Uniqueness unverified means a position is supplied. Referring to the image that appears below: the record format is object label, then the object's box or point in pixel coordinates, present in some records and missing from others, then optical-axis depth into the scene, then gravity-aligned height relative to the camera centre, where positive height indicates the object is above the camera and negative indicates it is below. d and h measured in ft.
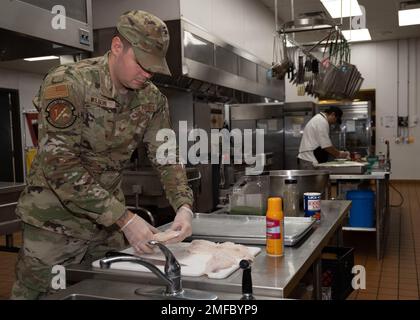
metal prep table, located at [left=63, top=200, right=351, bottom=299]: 4.03 -1.38
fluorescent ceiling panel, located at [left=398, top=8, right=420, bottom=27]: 24.53 +6.98
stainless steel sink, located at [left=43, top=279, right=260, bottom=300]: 3.97 -1.43
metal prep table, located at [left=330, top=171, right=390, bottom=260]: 14.61 -2.06
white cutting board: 4.38 -1.34
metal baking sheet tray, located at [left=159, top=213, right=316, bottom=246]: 5.62 -1.29
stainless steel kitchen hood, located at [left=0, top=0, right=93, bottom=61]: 5.10 +1.45
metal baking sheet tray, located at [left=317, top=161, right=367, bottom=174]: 14.98 -1.11
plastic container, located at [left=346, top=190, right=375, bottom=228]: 15.08 -2.59
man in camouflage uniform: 4.79 -0.17
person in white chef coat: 19.70 -0.23
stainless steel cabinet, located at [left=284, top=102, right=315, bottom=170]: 24.08 +0.80
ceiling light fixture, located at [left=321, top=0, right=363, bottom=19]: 21.10 +6.55
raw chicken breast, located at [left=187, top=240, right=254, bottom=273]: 4.52 -1.30
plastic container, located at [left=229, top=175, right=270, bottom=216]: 7.57 -1.02
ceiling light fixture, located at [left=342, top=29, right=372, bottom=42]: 28.71 +6.97
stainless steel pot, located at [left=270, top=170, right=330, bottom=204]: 7.85 -0.81
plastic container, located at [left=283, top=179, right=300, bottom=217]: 7.49 -1.07
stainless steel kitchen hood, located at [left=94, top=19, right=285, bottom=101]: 13.26 +2.79
